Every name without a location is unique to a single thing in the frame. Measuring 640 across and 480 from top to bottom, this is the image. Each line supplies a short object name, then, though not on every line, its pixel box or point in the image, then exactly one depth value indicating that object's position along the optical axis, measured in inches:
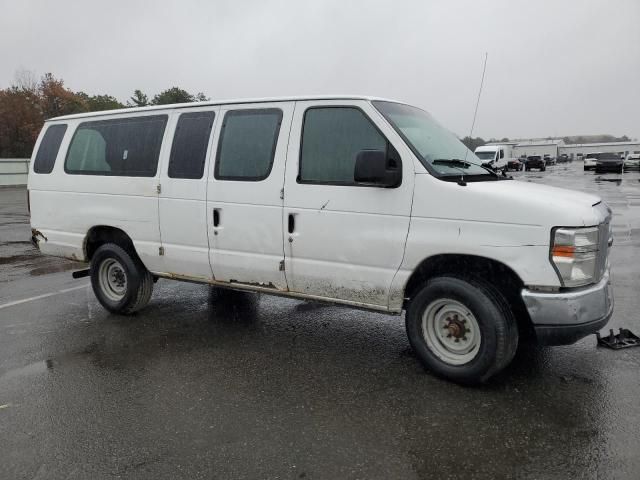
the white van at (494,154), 1421.4
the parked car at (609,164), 1505.9
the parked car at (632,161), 1632.6
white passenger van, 140.9
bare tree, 1931.6
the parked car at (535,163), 1879.9
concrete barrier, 1310.3
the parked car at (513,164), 1746.9
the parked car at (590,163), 1755.5
